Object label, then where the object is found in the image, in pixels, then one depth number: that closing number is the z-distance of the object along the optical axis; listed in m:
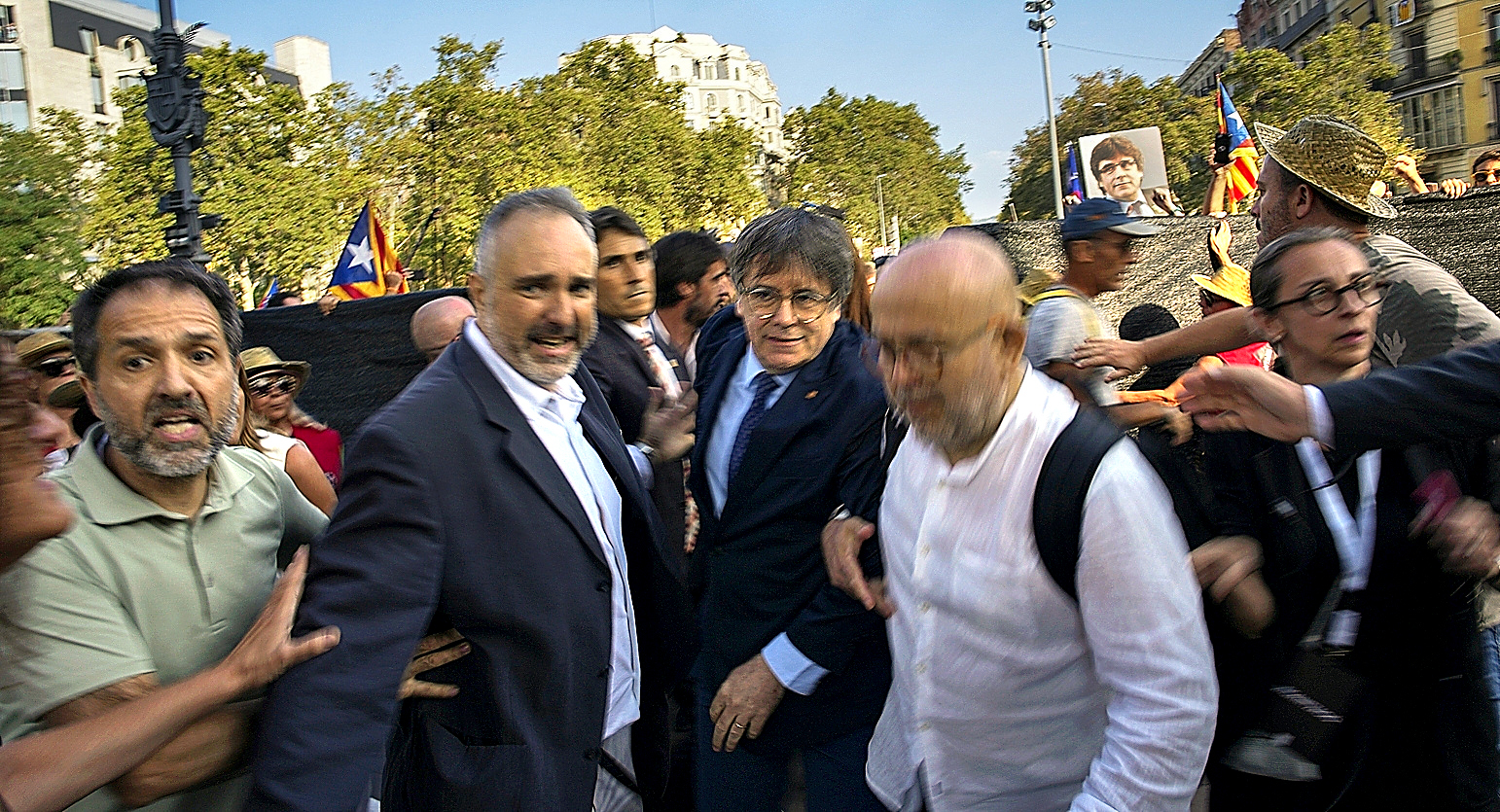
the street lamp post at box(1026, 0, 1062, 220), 31.56
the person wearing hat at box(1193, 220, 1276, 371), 4.62
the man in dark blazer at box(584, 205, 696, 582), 3.61
